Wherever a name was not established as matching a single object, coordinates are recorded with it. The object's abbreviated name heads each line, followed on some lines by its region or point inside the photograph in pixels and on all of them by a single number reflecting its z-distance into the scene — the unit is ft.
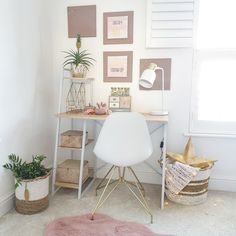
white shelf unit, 7.89
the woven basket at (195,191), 7.53
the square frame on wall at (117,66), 8.80
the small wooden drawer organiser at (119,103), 8.81
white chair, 6.90
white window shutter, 8.11
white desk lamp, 7.73
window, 8.11
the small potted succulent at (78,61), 8.36
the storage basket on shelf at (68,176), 8.07
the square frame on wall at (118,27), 8.60
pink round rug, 6.12
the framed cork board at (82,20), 8.83
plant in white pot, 6.88
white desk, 7.29
